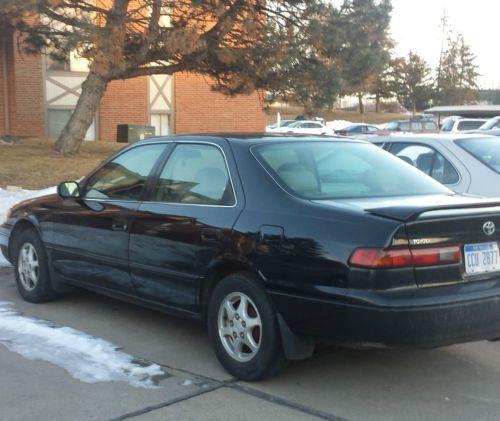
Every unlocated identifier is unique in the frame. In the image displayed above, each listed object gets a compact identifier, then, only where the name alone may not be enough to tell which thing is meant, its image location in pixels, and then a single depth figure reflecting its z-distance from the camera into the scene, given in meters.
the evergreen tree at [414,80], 70.94
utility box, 25.02
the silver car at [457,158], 7.49
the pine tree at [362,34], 17.11
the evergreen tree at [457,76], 69.06
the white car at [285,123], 50.65
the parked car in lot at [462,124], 27.11
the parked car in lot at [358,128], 41.26
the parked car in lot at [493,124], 21.97
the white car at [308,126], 47.09
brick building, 24.36
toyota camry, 4.21
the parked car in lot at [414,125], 35.44
